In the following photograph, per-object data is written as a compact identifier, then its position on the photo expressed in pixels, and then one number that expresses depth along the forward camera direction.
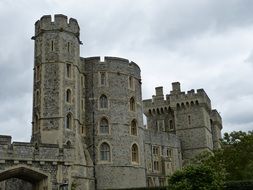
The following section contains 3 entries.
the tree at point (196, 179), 22.61
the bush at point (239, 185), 25.89
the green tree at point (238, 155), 32.41
